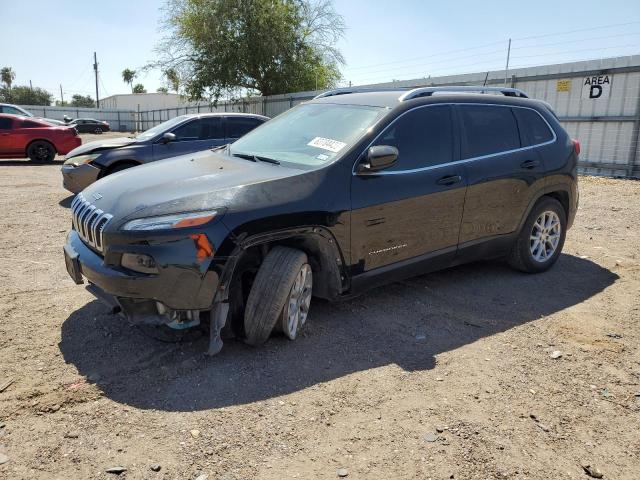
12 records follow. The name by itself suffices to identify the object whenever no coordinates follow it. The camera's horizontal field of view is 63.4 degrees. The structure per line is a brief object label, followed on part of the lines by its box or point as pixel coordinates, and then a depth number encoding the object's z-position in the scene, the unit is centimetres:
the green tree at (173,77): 2878
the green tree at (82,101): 9250
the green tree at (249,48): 2702
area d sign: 1219
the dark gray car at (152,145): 863
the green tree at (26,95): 7769
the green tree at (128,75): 10165
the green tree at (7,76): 10112
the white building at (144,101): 6581
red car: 1493
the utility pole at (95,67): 7518
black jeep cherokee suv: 312
